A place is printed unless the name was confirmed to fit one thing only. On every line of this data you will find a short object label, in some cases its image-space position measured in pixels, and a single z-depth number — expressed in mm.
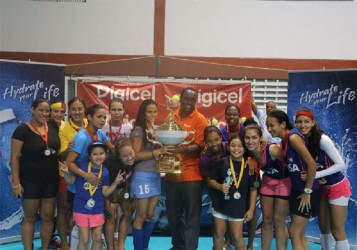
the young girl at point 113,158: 4039
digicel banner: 5605
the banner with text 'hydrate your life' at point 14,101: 5055
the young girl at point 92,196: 3807
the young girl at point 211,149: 4051
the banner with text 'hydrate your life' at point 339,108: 5223
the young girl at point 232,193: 3865
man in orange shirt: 4180
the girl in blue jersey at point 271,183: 3883
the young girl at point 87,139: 3801
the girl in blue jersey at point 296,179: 3712
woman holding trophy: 4031
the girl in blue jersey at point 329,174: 3805
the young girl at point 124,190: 3982
